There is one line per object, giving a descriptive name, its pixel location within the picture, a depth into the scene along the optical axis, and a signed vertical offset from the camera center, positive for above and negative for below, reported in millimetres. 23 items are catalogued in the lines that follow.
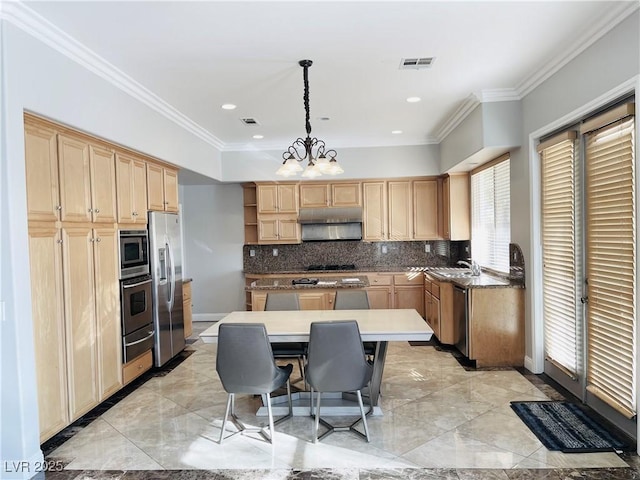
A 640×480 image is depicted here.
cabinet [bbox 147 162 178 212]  4426 +501
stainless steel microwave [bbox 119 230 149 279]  3867 -192
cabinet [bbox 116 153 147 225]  3836 +431
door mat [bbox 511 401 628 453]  2695 -1441
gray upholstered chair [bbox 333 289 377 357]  4035 -701
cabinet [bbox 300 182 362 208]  6648 +536
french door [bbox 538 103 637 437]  2713 -298
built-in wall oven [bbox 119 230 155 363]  3854 -595
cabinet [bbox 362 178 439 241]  6617 +271
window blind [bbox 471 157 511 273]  4848 +108
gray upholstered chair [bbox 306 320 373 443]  2762 -867
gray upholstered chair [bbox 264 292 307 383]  3641 -748
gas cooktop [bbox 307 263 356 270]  6733 -627
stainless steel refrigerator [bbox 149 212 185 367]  4434 -574
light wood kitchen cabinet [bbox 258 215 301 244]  6703 +22
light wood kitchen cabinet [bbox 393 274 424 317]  6344 -968
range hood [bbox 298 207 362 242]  6605 +80
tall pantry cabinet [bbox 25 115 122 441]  2770 -269
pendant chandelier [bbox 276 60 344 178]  3373 +519
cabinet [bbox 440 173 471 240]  6129 +251
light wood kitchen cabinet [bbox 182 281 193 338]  5584 -1040
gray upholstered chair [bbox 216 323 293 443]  2781 -869
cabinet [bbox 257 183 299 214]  6672 +509
